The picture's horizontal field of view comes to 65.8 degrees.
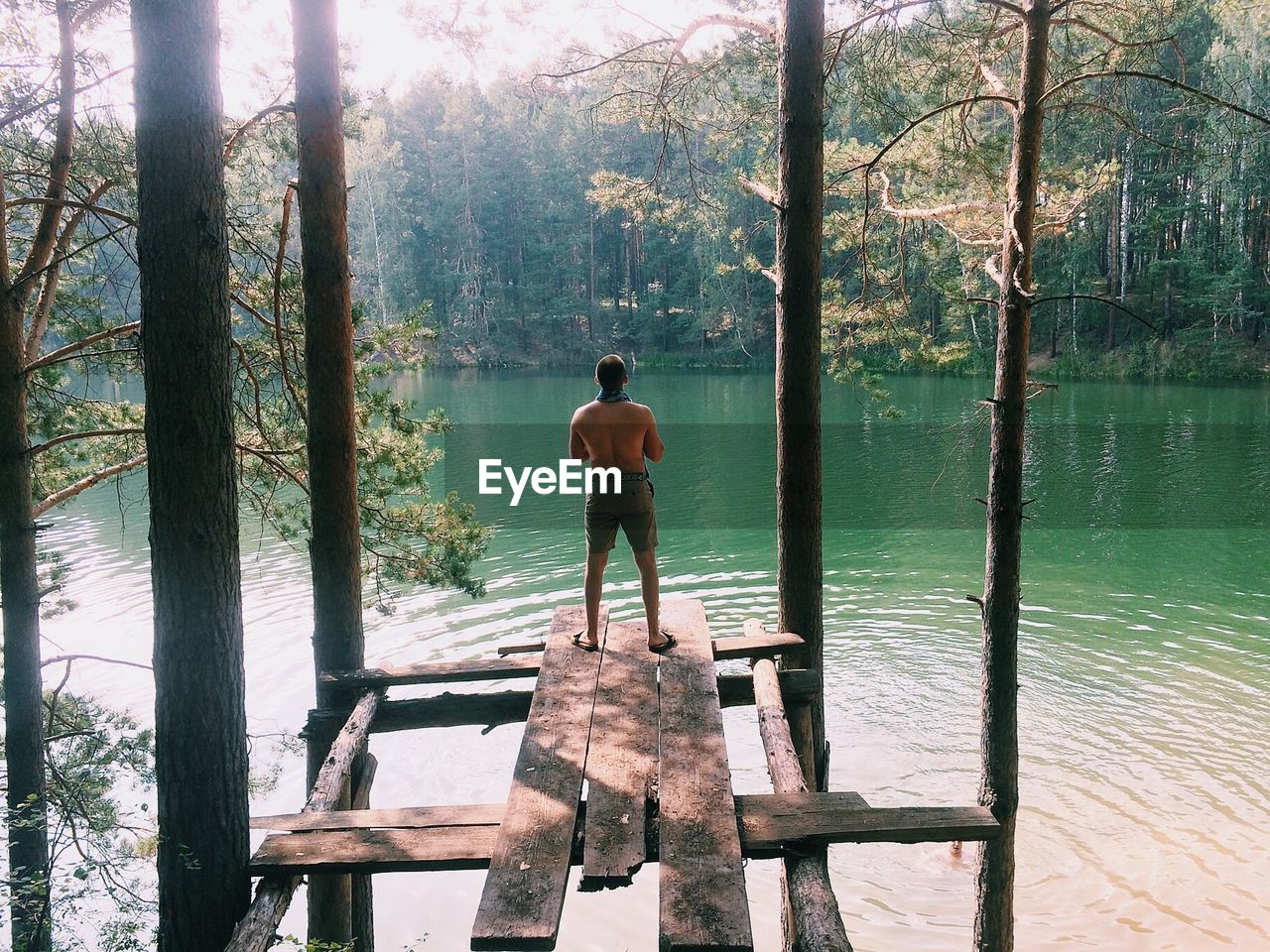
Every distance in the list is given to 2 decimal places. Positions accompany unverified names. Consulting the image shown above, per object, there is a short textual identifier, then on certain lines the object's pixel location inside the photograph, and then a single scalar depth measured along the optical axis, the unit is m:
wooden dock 3.04
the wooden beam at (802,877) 3.01
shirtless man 5.39
